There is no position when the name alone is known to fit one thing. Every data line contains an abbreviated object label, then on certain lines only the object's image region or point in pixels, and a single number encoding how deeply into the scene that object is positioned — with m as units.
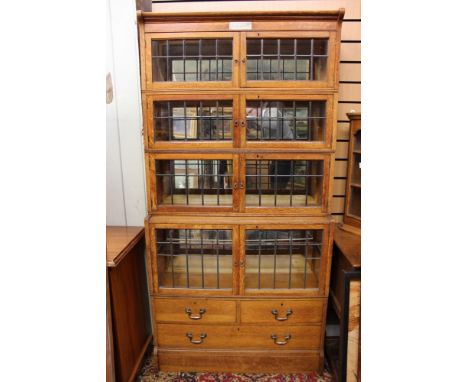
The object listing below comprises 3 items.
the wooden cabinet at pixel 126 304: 1.51
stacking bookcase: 1.52
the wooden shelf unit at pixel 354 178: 1.78
